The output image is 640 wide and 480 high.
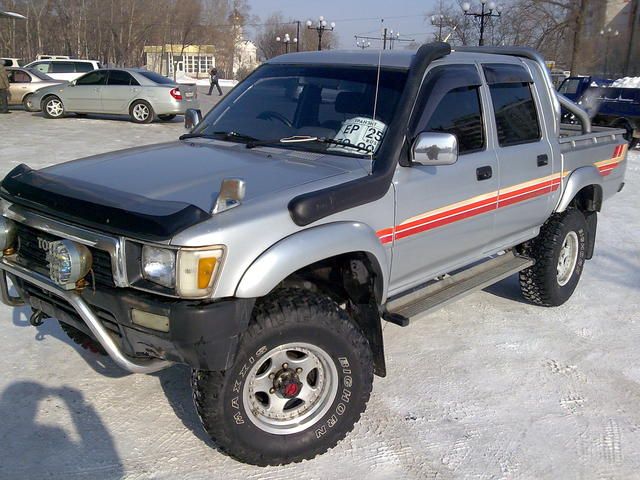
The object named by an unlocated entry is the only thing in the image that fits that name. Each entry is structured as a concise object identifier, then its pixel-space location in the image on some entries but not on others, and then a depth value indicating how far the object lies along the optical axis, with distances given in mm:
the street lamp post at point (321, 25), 28622
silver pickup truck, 2756
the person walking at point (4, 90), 18047
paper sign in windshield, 3631
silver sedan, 17562
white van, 22953
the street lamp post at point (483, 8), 25234
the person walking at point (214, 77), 32653
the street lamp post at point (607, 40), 55500
